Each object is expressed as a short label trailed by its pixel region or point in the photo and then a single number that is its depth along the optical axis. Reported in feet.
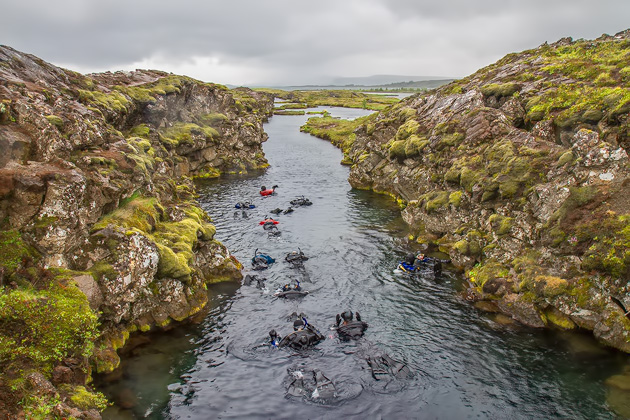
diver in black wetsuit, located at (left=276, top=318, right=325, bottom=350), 70.49
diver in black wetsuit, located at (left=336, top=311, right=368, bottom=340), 74.18
